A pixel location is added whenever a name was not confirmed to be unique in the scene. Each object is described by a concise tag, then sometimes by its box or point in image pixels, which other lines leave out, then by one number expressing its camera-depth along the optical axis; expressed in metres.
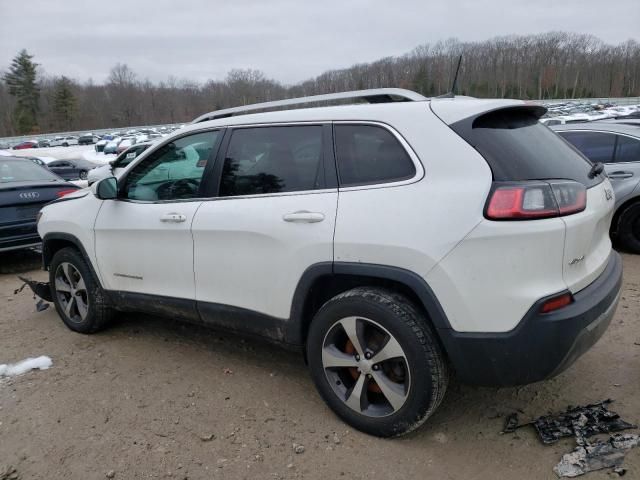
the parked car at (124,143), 36.37
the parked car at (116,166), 11.89
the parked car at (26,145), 52.06
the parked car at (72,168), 24.95
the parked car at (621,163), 6.22
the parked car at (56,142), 57.00
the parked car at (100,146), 39.53
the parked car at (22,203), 6.23
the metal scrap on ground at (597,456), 2.41
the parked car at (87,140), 58.80
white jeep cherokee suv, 2.27
